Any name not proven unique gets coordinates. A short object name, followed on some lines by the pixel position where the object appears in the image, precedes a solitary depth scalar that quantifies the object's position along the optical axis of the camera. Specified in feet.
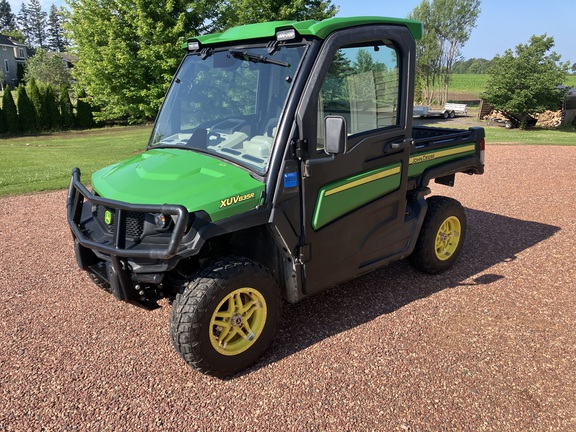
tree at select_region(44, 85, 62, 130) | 93.35
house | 202.69
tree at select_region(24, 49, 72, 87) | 136.15
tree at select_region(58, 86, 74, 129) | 95.48
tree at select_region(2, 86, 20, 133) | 87.30
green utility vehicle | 9.86
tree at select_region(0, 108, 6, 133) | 88.07
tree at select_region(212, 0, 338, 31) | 53.06
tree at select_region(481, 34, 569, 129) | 80.18
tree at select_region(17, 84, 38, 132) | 89.61
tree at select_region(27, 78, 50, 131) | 91.56
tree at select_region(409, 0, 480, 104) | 130.62
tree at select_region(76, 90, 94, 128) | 96.27
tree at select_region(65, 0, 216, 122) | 48.21
